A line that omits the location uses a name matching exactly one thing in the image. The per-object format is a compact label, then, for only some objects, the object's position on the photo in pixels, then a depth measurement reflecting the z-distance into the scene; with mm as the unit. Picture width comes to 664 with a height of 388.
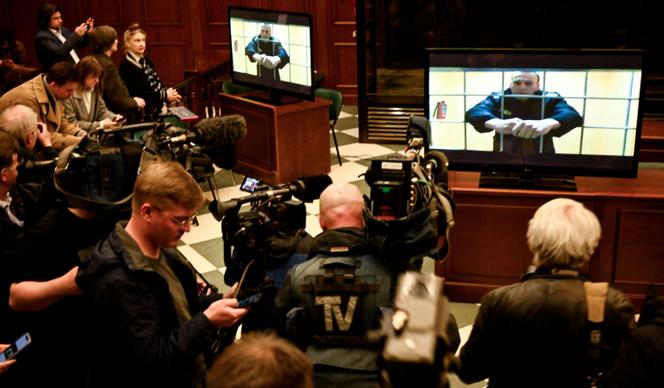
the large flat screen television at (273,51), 6605
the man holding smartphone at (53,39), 7328
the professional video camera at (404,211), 2533
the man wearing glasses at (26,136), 3393
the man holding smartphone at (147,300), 2213
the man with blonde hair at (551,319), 2531
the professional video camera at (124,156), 2965
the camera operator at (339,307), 2498
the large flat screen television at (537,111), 4441
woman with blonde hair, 6723
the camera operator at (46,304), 2631
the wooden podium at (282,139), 6820
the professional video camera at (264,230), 2596
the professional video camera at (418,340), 1027
